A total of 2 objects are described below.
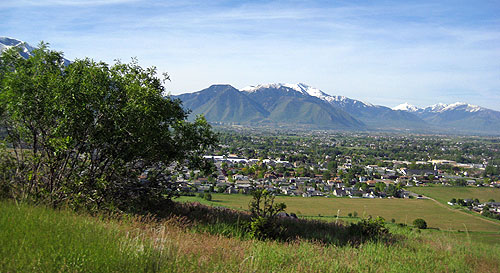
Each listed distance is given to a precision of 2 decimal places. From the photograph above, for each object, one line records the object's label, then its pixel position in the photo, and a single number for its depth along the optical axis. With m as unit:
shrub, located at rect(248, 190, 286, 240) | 7.79
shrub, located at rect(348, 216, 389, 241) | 9.08
